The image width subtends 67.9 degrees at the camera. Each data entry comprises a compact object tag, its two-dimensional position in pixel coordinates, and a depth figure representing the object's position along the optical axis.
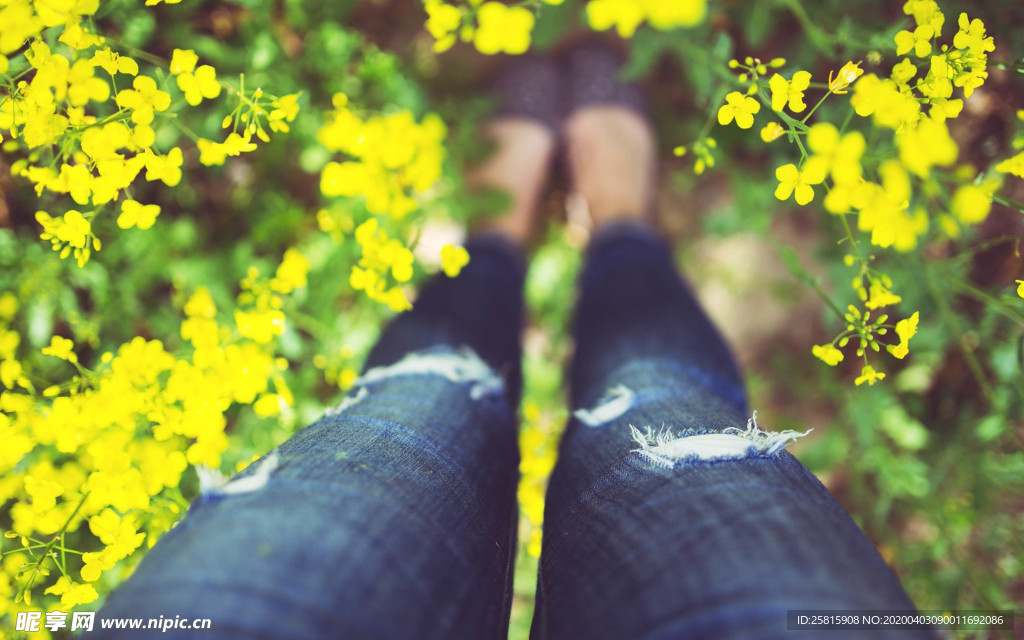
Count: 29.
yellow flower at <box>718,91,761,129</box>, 0.38
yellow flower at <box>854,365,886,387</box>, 0.38
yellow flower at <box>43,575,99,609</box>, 0.40
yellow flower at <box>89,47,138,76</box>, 0.38
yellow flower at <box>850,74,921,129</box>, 0.32
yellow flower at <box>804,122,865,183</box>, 0.30
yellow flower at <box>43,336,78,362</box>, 0.41
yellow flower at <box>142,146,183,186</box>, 0.38
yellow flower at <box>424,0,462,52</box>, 0.39
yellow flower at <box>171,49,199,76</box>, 0.39
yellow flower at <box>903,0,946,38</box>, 0.37
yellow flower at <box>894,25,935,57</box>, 0.36
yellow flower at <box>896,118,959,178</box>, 0.28
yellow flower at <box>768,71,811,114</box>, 0.36
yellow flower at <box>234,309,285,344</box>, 0.43
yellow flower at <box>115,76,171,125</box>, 0.38
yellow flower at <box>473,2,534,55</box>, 0.32
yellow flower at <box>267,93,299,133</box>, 0.40
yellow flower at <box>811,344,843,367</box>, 0.38
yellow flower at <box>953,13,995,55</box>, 0.37
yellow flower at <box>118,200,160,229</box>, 0.39
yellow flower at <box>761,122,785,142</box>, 0.37
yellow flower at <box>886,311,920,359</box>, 0.37
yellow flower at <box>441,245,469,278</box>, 0.44
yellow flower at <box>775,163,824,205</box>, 0.36
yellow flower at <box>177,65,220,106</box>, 0.38
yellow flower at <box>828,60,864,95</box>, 0.36
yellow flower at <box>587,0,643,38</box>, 0.30
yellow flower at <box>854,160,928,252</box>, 0.29
